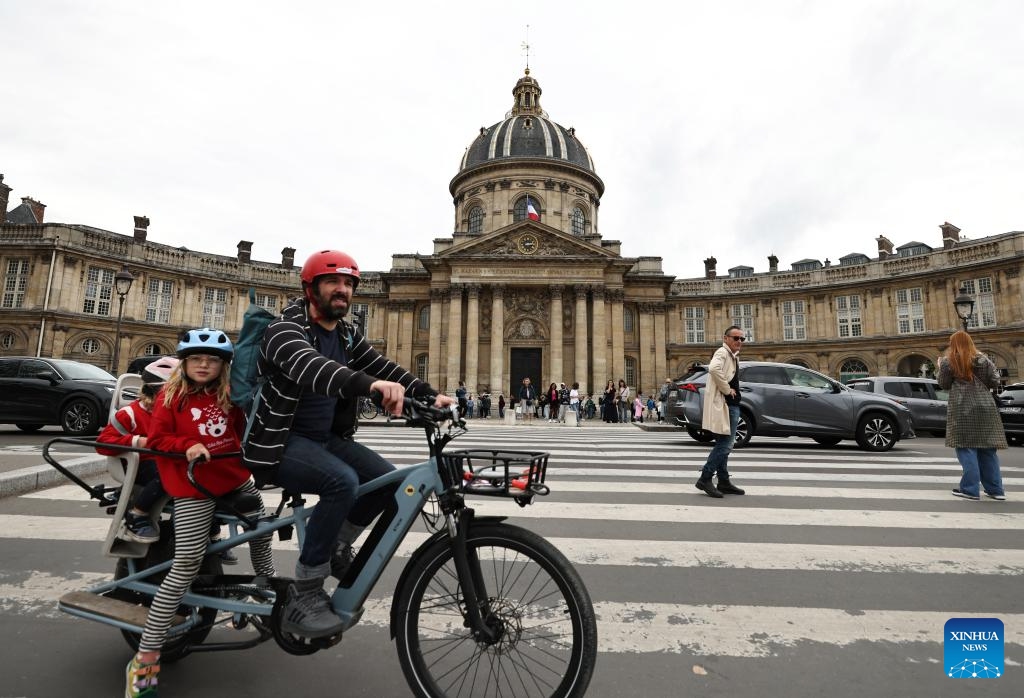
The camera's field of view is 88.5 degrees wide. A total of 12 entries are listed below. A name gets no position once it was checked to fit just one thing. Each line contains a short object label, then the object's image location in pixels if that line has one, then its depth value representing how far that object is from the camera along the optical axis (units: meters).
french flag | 39.88
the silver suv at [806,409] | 10.80
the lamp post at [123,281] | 18.91
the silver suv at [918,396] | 14.45
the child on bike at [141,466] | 2.46
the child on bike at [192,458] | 2.20
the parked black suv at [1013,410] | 13.20
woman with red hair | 5.95
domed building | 35.25
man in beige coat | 6.09
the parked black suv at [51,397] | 10.91
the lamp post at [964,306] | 16.78
